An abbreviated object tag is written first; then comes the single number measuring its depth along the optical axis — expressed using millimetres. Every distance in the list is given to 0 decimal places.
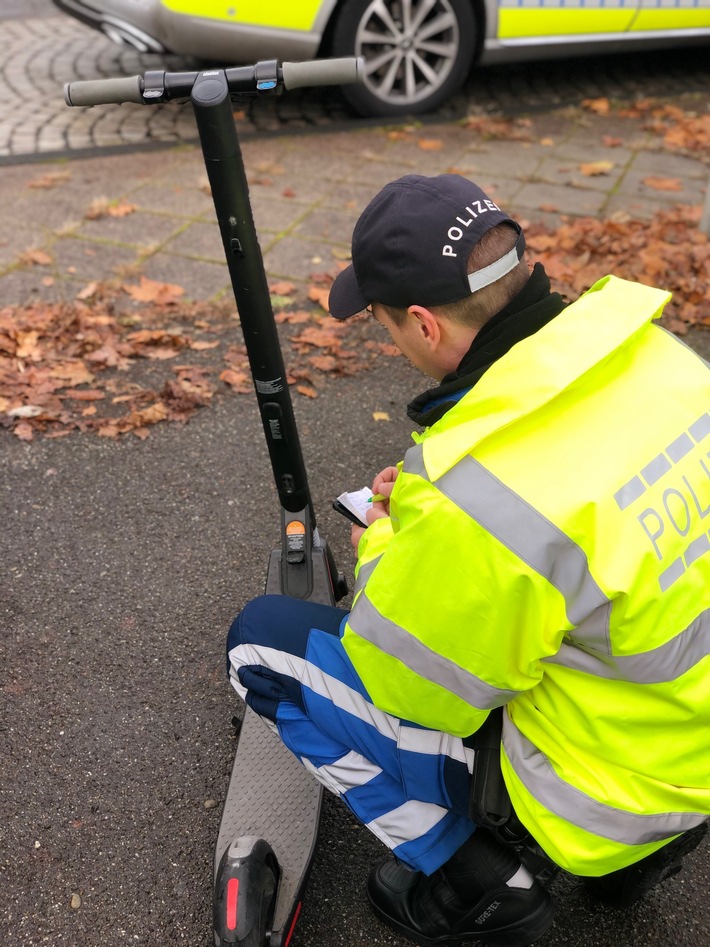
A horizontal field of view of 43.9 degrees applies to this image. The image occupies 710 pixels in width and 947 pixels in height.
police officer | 1384
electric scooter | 1852
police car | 5312
